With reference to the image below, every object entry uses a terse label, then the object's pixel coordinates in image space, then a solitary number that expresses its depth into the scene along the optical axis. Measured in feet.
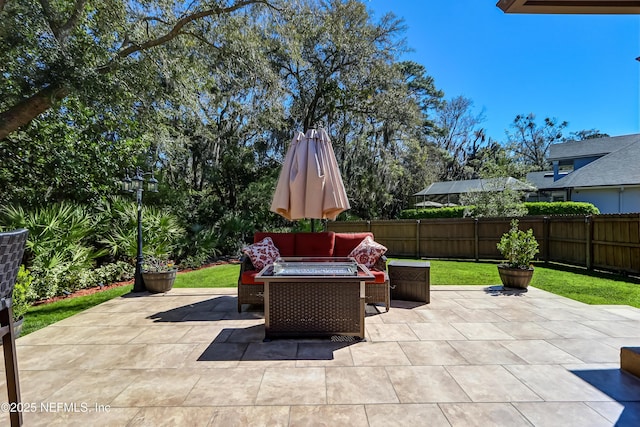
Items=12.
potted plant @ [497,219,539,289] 18.63
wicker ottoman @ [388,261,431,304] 15.90
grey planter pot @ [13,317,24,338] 11.61
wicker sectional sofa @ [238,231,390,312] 16.30
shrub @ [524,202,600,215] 46.98
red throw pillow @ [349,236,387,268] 15.24
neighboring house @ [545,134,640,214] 49.73
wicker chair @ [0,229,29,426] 6.03
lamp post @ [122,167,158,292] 19.11
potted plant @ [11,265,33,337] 11.85
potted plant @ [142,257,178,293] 18.62
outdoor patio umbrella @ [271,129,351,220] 14.71
